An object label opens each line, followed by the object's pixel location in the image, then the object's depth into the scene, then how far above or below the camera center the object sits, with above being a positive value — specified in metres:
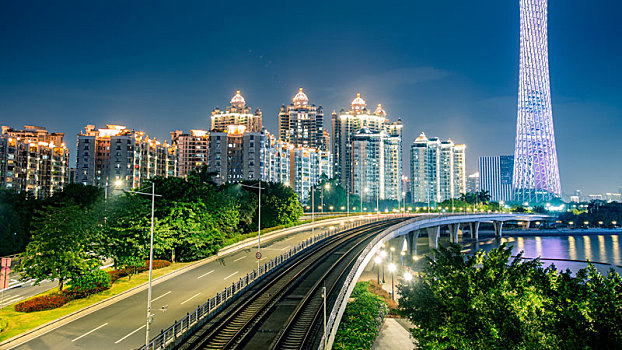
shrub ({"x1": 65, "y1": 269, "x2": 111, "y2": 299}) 32.03 -7.27
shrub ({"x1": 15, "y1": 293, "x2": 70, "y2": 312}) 29.36 -8.15
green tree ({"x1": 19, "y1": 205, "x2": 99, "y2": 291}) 30.56 -4.12
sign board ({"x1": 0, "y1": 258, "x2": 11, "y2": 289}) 30.16 -6.09
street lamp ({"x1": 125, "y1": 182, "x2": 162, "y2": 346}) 21.86 -6.99
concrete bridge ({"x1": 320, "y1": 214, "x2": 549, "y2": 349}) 28.23 -7.98
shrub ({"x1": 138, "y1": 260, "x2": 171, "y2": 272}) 43.72 -7.92
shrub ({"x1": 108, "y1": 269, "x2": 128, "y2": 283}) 38.70 -8.00
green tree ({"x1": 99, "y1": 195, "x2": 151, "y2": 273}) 38.66 -3.80
